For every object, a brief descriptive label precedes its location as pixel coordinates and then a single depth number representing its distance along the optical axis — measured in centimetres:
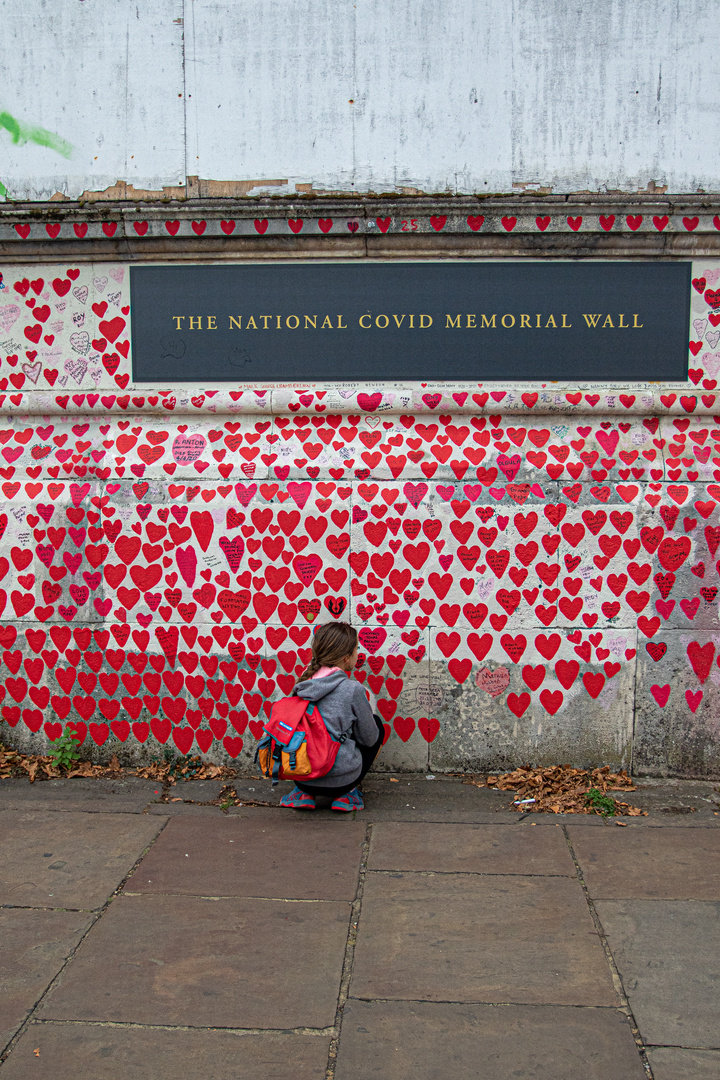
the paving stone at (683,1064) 264
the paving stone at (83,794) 469
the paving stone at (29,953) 297
